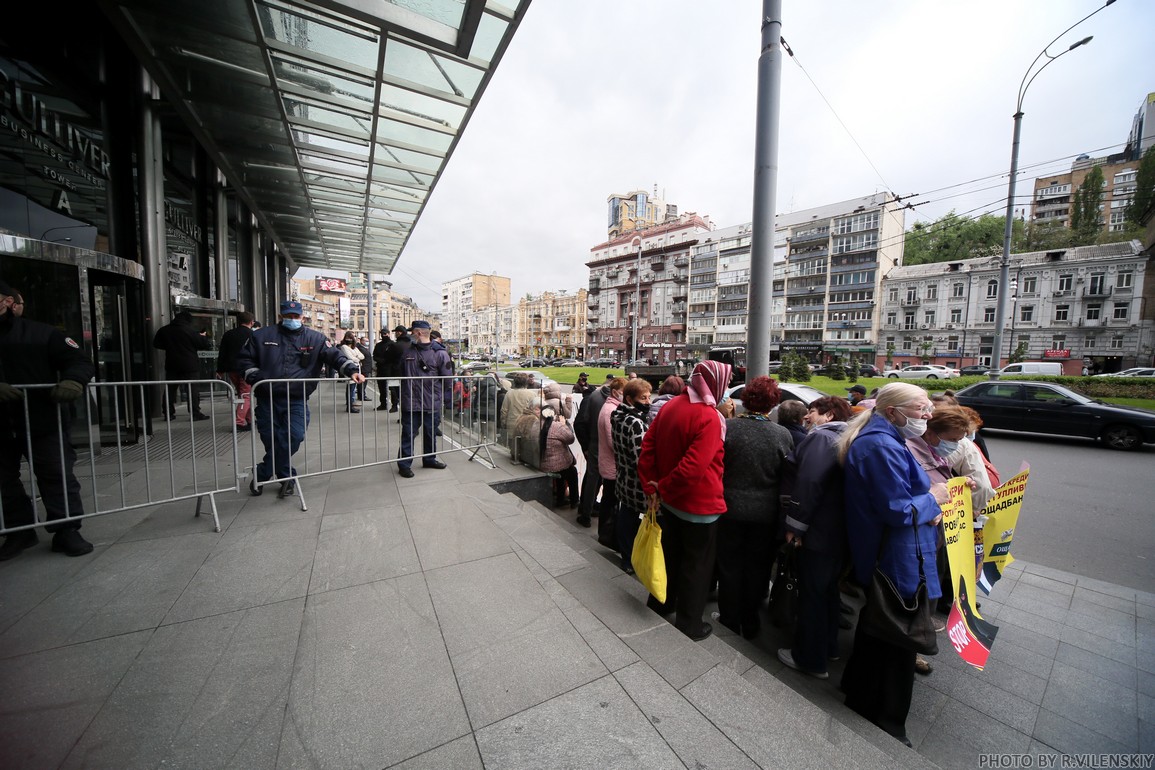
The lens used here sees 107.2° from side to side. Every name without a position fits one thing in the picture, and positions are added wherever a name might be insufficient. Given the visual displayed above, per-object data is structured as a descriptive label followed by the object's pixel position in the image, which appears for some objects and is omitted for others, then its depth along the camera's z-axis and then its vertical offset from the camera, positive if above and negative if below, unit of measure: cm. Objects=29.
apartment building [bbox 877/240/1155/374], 3822 +469
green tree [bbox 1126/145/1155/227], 3916 +1622
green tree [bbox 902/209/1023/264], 5306 +1488
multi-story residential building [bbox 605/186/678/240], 10156 +3506
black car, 953 -134
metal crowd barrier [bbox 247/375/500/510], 434 -117
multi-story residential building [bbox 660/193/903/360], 4969 +975
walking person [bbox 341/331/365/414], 1138 -5
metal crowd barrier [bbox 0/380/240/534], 305 -126
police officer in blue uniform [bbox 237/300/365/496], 433 -41
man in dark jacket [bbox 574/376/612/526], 499 -111
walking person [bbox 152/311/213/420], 709 -5
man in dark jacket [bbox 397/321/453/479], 527 -59
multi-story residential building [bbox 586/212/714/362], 6712 +1033
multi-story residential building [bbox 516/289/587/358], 9519 +577
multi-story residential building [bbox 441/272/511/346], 12019 +1493
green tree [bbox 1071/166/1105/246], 4822 +1681
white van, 2854 -76
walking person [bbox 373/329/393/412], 966 -36
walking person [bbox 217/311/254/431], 722 -16
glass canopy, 541 +416
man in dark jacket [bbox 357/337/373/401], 1461 -62
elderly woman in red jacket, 275 -87
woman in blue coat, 229 -97
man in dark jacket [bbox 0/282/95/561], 303 -66
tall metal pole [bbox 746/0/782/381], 452 +177
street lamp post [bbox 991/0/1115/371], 1144 +398
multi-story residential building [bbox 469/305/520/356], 11425 +544
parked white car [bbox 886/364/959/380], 3015 -129
